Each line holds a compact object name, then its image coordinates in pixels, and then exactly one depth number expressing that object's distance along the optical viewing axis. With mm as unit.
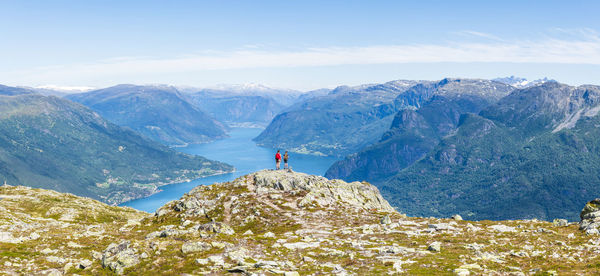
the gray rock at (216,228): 55559
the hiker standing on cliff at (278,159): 87350
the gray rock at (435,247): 40938
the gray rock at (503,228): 50969
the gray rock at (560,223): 53594
